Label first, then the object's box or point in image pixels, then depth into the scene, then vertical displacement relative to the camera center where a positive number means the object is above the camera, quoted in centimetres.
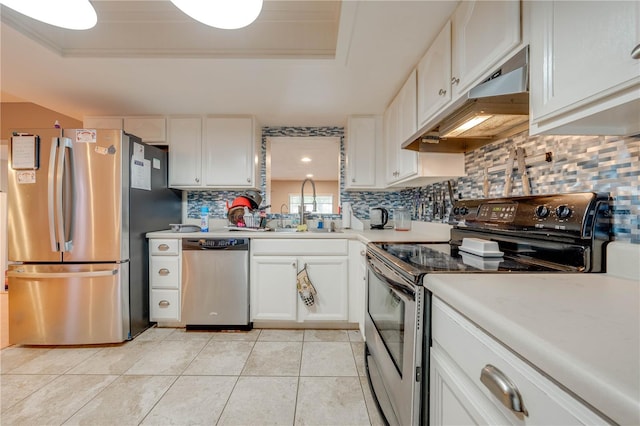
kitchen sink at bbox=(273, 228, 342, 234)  256 -19
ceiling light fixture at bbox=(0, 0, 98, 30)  92 +77
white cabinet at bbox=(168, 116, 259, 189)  252 +61
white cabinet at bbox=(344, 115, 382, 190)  252 +61
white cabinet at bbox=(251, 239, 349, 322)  217 -57
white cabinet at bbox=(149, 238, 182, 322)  219 -57
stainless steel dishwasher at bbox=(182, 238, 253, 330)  216 -60
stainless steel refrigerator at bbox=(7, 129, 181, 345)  185 -18
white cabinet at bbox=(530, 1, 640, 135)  56 +36
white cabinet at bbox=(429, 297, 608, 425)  39 -33
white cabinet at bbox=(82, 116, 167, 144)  251 +85
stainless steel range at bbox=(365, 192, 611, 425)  82 -20
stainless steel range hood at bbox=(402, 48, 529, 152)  85 +42
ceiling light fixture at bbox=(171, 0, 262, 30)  91 +75
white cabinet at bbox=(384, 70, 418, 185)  174 +64
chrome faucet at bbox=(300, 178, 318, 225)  257 +12
